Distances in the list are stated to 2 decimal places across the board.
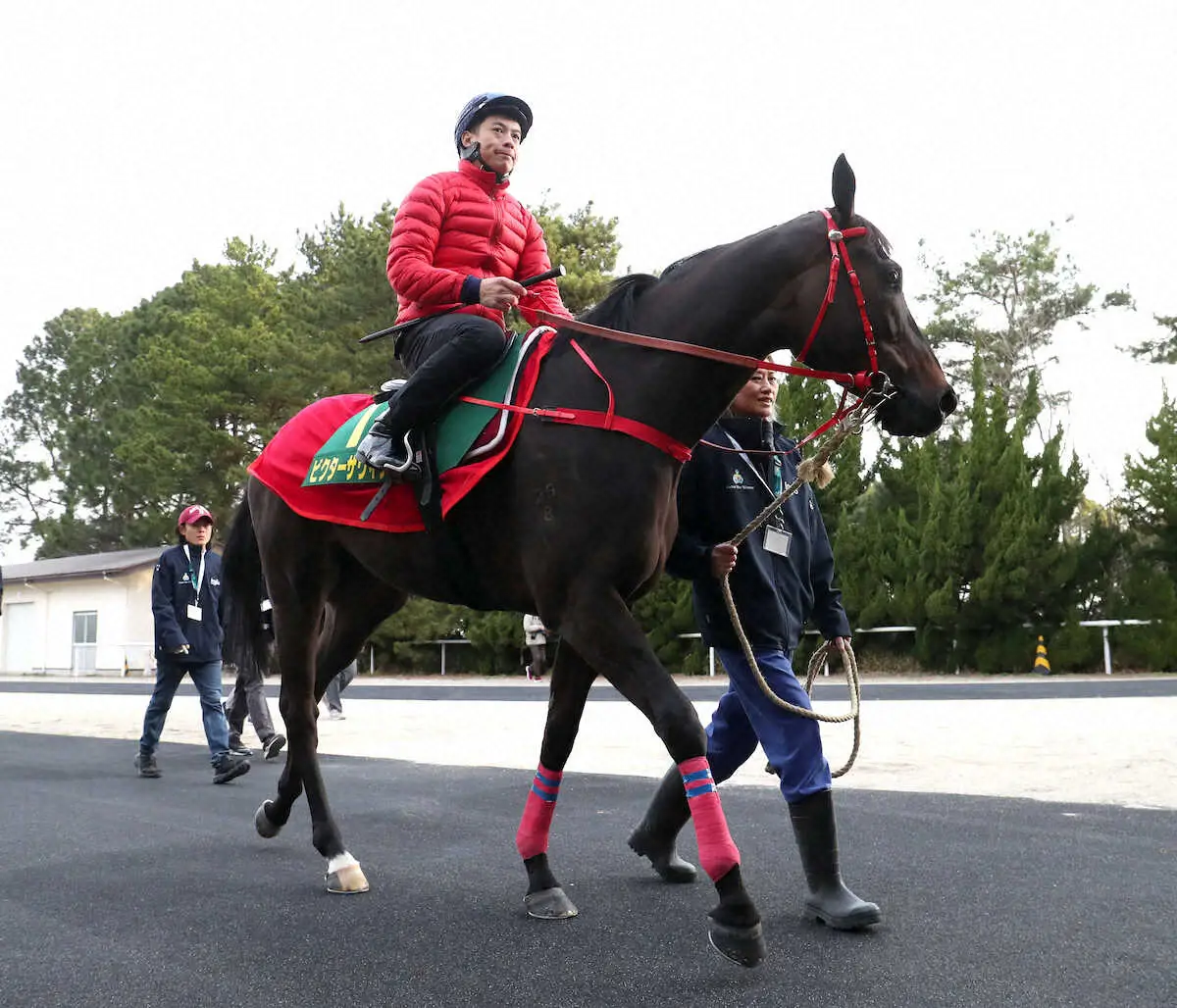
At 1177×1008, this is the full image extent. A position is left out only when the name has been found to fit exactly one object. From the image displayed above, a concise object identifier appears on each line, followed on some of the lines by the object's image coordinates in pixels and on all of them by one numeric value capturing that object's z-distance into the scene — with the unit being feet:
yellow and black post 65.92
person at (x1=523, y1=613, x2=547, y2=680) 73.15
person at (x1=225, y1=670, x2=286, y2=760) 29.78
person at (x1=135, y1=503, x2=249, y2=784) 27.55
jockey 12.75
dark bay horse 11.05
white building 112.16
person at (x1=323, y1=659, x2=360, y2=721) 40.91
